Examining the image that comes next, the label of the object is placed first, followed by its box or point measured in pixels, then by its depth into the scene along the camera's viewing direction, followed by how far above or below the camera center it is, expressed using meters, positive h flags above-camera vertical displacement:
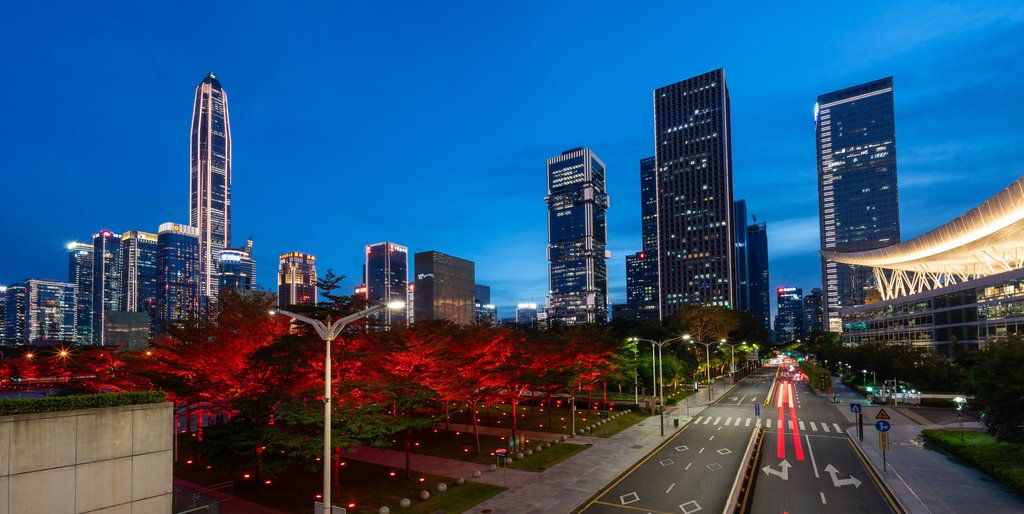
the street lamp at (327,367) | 15.49 -2.19
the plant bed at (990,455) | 24.25 -9.26
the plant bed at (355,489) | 23.08 -9.56
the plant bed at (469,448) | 31.34 -10.57
